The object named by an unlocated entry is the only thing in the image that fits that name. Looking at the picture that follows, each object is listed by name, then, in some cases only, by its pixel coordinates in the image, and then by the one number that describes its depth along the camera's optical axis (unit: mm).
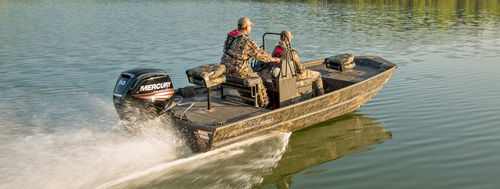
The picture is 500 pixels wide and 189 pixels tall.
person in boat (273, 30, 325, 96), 8891
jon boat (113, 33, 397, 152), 7266
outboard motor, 7156
